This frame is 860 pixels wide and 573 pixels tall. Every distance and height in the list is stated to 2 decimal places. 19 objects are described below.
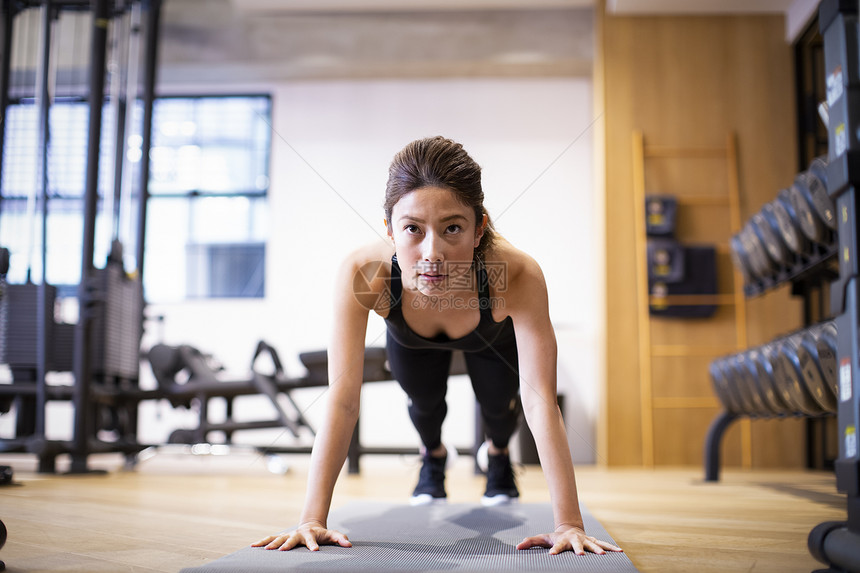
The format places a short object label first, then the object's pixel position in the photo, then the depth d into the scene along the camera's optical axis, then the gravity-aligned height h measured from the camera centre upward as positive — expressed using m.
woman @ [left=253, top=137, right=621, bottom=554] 1.27 +0.08
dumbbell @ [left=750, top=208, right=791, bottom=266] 2.90 +0.43
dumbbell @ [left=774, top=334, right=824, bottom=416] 2.38 -0.12
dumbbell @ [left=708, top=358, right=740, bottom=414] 3.30 -0.20
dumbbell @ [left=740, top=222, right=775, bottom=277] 3.11 +0.38
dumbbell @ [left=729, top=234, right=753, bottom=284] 3.33 +0.38
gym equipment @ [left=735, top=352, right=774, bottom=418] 2.89 -0.16
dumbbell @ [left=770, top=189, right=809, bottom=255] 2.70 +0.43
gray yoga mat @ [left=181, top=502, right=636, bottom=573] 1.14 -0.37
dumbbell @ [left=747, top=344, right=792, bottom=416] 2.69 -0.13
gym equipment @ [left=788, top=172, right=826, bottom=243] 2.50 +0.45
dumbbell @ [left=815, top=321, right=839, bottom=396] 2.10 -0.03
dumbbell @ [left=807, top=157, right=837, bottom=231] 2.40 +0.48
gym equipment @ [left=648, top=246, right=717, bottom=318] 4.89 +0.38
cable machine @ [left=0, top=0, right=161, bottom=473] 3.61 +0.12
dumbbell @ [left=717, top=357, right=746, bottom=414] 3.18 -0.20
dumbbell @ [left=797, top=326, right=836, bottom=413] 2.19 -0.08
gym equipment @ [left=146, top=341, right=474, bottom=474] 3.88 -0.23
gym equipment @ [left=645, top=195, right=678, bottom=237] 4.95 +0.85
